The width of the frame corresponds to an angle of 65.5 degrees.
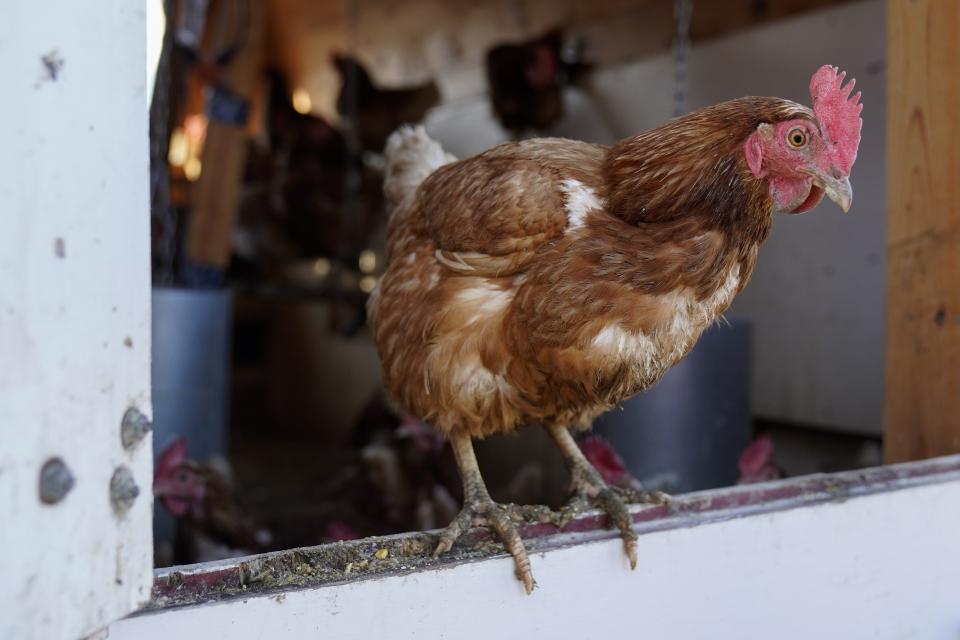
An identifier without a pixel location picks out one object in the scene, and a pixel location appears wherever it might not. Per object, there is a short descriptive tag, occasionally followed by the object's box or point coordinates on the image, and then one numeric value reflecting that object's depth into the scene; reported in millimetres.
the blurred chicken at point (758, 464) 1712
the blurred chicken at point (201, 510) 1918
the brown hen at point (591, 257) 1001
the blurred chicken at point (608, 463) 1565
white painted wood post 525
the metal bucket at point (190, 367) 2332
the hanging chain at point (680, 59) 2076
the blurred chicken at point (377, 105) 4266
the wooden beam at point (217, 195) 2871
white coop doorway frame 534
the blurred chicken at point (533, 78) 3535
